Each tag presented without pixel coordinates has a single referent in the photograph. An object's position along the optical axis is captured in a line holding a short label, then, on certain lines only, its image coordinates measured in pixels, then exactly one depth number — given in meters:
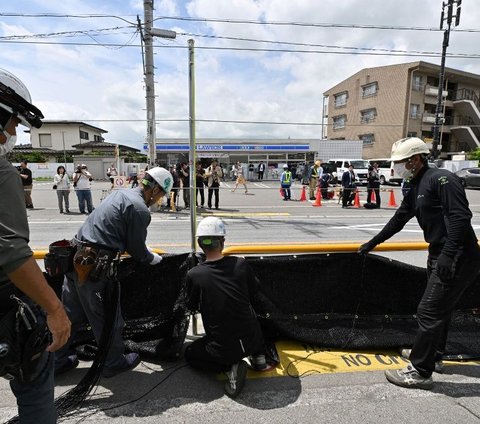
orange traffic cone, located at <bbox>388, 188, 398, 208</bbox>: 15.11
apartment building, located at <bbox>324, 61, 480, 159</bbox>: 39.66
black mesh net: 3.23
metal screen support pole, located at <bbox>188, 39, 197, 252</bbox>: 3.28
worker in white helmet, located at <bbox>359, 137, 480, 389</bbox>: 2.42
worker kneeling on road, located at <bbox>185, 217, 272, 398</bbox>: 2.56
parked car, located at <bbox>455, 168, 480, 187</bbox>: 24.54
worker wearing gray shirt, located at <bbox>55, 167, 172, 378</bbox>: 2.51
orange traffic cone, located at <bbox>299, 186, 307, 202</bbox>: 16.77
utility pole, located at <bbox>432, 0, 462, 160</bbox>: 20.19
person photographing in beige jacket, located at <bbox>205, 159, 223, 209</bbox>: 13.38
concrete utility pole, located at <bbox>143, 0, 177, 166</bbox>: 12.54
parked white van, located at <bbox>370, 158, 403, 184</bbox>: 27.18
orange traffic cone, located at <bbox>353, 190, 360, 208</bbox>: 14.30
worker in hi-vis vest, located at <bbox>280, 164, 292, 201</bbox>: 16.62
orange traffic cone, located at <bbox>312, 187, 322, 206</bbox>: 15.03
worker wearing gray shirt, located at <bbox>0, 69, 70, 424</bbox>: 1.30
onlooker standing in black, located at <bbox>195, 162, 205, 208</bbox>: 13.71
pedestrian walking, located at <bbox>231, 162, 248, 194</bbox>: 19.99
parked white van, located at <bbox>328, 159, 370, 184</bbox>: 25.62
